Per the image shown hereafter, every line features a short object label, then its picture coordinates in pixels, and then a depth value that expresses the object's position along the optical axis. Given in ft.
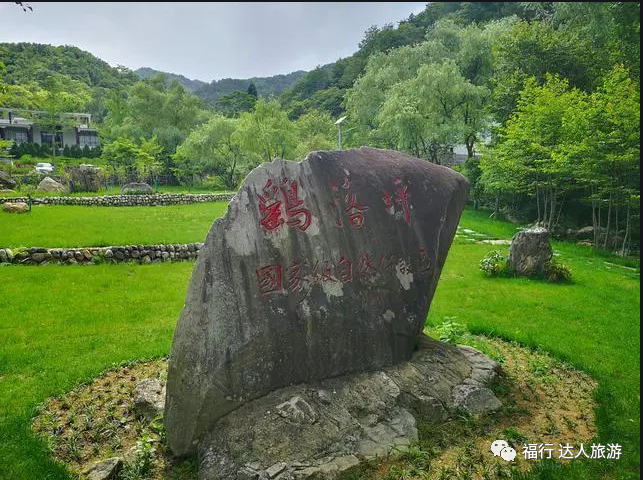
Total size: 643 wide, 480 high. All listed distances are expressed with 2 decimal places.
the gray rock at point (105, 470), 13.37
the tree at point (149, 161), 115.03
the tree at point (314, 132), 115.14
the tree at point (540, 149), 55.62
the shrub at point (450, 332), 22.95
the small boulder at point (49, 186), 86.74
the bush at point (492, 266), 39.09
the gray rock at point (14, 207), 60.03
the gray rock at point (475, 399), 17.11
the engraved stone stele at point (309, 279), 14.51
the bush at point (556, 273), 37.42
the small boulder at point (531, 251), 37.24
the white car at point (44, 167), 105.85
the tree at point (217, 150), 121.39
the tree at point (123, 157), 113.50
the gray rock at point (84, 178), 97.25
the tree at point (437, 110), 82.02
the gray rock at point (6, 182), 84.77
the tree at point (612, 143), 44.37
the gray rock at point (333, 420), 13.56
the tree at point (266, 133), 112.78
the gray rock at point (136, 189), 92.23
